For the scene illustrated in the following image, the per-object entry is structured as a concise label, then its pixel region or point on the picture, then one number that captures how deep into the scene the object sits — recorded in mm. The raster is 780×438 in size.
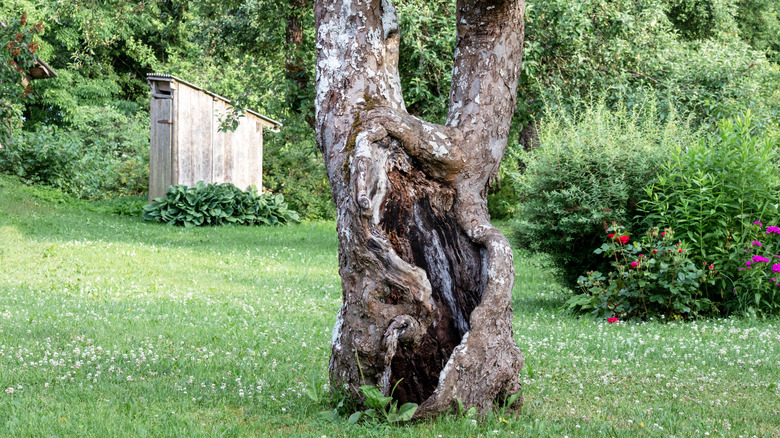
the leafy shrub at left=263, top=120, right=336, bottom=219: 20766
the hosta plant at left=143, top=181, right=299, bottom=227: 17203
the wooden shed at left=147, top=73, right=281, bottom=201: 17531
